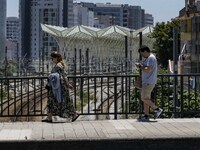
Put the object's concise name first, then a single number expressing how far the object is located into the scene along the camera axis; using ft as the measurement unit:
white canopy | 370.53
